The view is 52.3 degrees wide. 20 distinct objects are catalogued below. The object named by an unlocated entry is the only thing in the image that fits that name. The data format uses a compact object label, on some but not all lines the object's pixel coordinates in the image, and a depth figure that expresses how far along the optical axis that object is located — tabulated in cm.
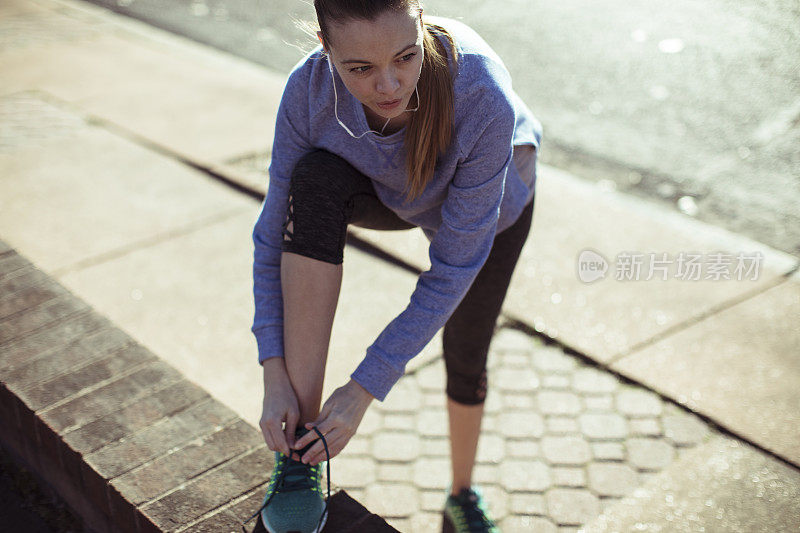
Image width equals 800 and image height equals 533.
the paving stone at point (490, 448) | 256
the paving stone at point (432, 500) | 237
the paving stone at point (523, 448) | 257
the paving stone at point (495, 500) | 236
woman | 167
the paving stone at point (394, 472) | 246
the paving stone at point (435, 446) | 257
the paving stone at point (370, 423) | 264
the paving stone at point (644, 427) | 263
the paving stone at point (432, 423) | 265
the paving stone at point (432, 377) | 283
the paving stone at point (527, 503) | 236
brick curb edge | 187
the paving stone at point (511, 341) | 304
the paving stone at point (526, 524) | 229
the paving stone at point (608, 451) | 254
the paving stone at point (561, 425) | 265
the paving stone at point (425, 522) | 229
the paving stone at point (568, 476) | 244
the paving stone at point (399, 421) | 266
